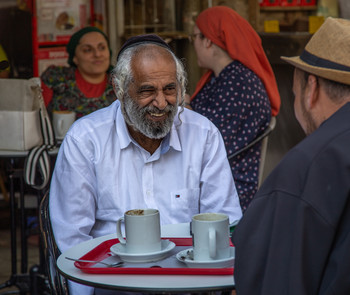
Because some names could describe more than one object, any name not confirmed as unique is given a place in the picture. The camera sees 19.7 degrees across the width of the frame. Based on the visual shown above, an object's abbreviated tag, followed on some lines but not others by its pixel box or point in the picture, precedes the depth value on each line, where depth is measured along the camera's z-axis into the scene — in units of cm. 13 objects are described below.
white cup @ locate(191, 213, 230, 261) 217
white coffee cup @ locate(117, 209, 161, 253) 223
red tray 213
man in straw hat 193
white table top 206
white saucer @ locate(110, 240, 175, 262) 222
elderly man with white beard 266
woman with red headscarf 379
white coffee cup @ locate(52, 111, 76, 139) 403
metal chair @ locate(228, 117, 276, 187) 376
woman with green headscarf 467
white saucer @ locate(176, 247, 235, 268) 216
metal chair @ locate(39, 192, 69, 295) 252
